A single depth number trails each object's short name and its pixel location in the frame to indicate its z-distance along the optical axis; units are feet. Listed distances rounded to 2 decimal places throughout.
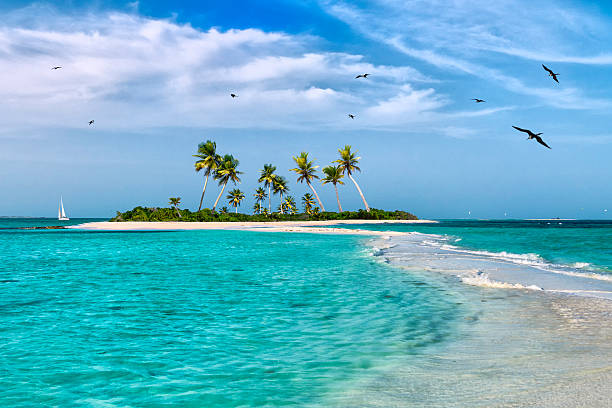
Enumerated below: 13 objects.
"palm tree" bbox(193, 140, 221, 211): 294.46
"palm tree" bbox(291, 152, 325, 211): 348.79
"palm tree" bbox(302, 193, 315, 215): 394.11
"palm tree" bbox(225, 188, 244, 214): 444.14
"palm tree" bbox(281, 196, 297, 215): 376.48
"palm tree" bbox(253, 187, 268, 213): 441.68
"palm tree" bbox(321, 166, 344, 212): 362.86
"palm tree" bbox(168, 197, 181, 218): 291.79
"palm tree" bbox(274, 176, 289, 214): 365.05
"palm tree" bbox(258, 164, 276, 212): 353.70
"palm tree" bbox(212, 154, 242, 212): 300.44
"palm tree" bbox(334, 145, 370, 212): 345.10
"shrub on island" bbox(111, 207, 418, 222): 291.99
